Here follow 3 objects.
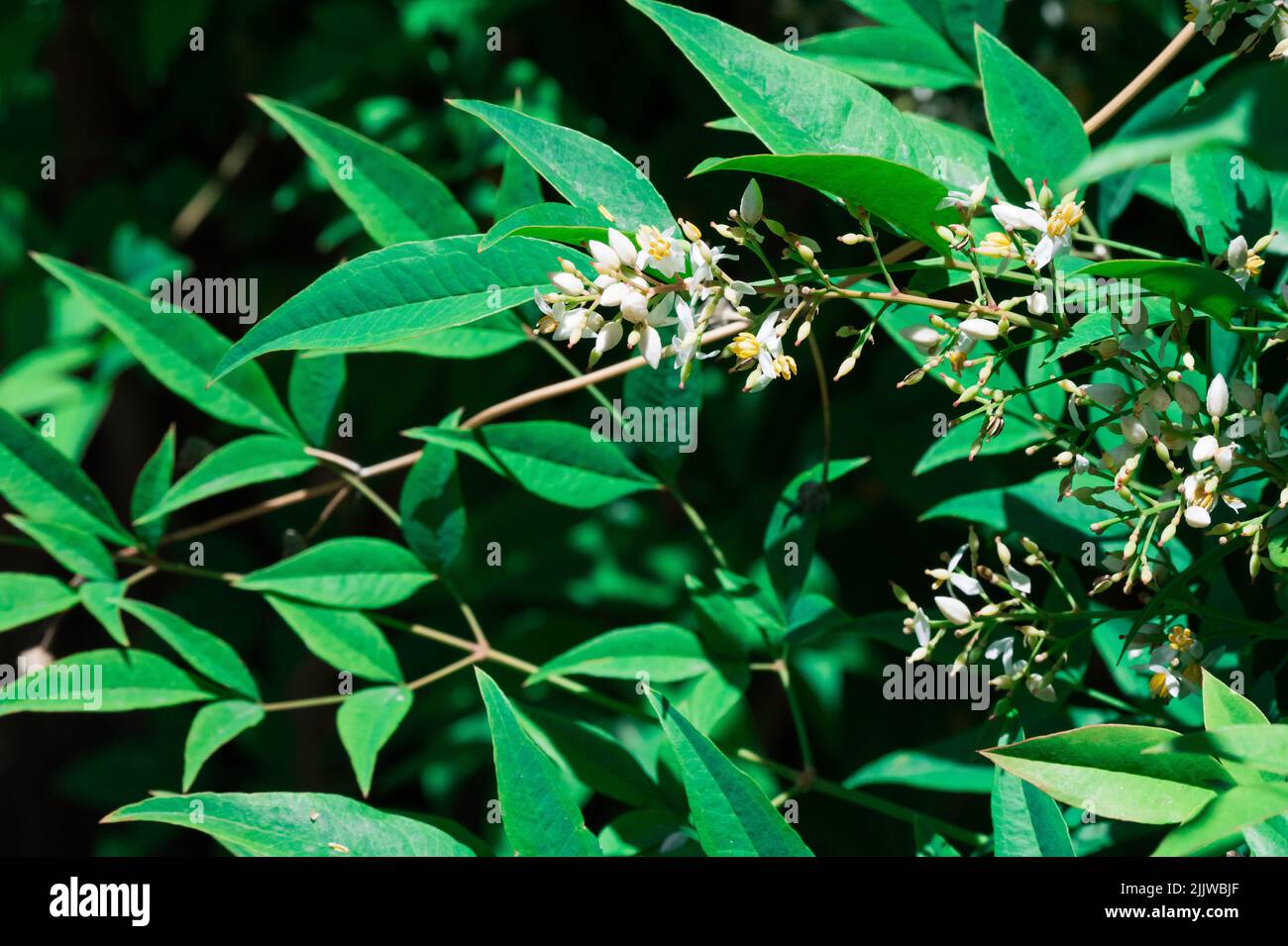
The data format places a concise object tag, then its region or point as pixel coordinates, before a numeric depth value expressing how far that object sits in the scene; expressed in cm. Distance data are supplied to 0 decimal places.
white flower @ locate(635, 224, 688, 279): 37
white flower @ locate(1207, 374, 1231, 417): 36
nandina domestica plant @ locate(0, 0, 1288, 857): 37
